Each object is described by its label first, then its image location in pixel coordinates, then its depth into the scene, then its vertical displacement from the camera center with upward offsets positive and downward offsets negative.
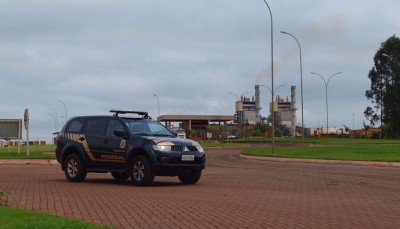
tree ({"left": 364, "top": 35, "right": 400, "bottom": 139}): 86.12 +8.20
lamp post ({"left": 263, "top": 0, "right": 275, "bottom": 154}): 39.22 +5.41
